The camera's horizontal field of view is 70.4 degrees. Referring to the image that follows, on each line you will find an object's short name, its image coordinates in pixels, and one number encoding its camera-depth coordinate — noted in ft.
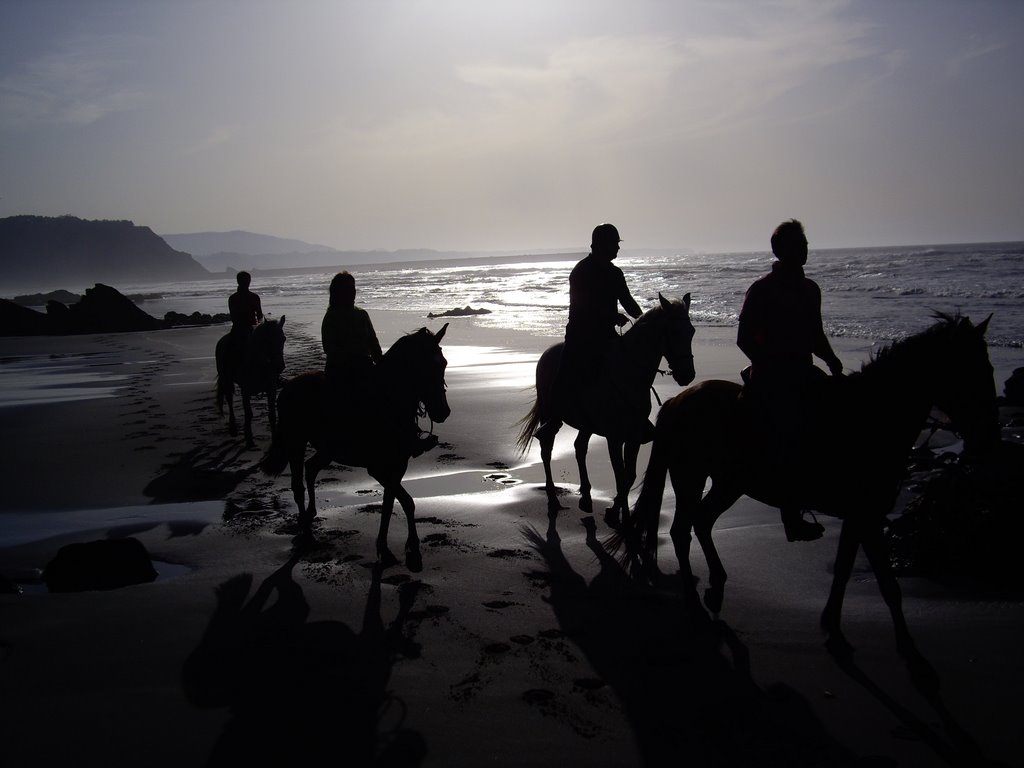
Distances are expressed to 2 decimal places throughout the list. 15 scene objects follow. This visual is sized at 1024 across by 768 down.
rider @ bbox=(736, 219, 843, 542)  14.28
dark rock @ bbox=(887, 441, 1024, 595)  16.03
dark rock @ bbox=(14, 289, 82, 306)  212.17
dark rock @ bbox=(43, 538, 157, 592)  16.84
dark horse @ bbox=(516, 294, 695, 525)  20.18
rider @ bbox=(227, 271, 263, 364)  36.24
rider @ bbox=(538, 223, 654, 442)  22.34
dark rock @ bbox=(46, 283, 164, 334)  104.58
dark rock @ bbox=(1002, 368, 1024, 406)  35.24
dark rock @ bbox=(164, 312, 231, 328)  109.50
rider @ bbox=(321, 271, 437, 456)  19.83
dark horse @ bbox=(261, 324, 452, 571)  19.29
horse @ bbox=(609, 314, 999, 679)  13.09
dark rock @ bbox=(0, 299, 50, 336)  101.60
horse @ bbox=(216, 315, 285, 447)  34.45
